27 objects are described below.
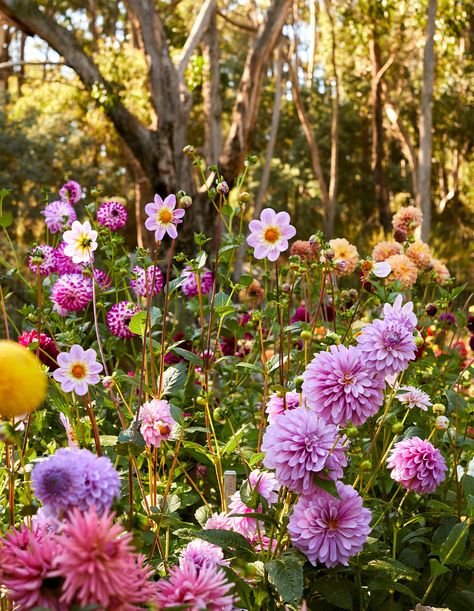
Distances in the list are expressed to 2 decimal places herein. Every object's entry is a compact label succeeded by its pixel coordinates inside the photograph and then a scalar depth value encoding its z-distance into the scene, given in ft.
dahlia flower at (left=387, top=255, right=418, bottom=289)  6.70
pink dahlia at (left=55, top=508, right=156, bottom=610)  1.94
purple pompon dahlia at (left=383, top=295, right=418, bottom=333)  3.56
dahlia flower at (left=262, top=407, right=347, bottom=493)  3.19
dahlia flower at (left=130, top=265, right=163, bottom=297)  5.99
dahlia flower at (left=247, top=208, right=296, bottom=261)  4.25
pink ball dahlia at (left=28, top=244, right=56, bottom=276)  6.78
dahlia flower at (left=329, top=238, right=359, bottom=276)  6.79
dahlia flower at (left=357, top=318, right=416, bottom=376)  3.39
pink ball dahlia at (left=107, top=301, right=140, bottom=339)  5.96
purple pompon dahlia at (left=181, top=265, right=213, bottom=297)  6.99
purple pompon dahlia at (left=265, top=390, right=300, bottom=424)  4.13
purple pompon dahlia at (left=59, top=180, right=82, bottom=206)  7.23
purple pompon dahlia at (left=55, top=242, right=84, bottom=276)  6.60
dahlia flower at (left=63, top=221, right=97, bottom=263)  4.44
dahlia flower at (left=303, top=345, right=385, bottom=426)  3.33
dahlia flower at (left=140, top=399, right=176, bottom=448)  4.03
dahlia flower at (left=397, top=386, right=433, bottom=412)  4.35
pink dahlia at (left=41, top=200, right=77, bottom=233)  7.06
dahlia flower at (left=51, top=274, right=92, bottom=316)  6.11
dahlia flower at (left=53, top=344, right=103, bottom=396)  3.90
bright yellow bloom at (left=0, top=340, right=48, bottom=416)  2.17
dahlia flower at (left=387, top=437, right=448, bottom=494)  4.08
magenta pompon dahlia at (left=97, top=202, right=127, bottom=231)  6.64
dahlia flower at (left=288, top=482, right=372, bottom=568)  3.39
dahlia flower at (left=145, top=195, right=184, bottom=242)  3.97
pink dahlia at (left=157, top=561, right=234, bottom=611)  2.35
